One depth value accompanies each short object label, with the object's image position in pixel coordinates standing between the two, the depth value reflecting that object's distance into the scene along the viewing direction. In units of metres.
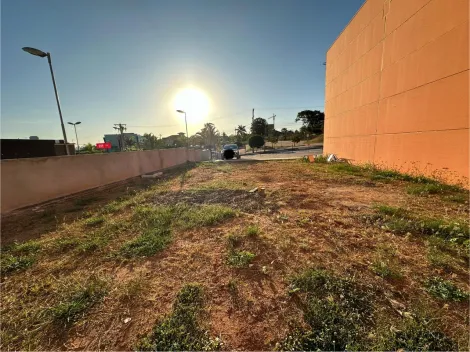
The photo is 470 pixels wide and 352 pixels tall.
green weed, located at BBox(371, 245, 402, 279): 2.14
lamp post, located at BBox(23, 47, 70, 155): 7.05
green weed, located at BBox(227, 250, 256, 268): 2.48
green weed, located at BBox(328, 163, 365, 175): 8.60
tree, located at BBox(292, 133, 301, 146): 40.09
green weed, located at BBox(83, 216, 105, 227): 4.04
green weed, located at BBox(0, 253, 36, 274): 2.59
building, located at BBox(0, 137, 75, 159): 14.92
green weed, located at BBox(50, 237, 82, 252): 3.09
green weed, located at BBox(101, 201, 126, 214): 4.81
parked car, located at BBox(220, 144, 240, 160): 23.47
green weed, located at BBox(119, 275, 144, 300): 2.05
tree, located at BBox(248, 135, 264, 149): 38.62
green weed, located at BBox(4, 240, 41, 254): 3.05
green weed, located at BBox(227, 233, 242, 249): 2.92
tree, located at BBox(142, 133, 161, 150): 42.19
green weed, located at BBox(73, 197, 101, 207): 5.64
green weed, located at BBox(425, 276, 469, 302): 1.84
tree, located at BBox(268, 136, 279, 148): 43.78
